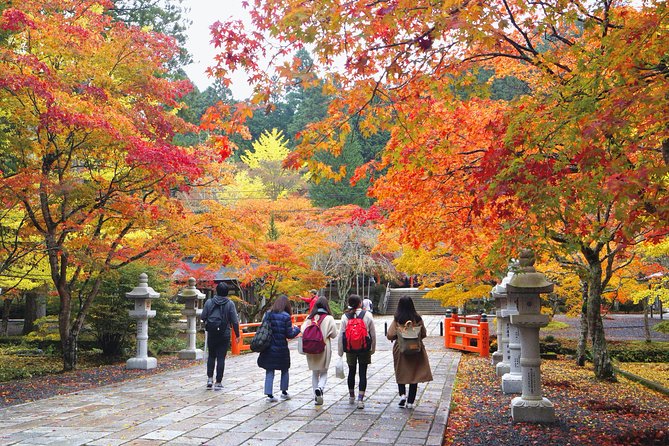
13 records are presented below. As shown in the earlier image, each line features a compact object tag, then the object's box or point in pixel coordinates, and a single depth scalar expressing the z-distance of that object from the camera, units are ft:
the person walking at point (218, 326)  29.91
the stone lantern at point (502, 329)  35.83
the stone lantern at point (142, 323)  41.11
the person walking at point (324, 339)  26.45
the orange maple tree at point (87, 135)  32.63
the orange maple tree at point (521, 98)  14.84
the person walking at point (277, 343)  26.99
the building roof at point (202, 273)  65.92
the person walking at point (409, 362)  25.21
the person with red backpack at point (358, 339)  25.80
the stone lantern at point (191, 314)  47.34
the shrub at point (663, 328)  75.37
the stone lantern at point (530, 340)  22.97
